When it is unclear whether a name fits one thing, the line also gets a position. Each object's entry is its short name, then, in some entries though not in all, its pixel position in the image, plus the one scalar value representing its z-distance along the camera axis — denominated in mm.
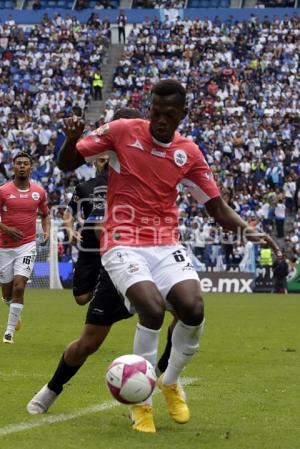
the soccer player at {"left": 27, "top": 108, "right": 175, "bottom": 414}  16172
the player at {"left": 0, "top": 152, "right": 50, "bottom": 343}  30125
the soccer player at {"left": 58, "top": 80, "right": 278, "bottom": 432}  15117
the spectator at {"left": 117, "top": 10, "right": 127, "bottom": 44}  107812
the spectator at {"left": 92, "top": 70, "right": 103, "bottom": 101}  99187
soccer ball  14391
